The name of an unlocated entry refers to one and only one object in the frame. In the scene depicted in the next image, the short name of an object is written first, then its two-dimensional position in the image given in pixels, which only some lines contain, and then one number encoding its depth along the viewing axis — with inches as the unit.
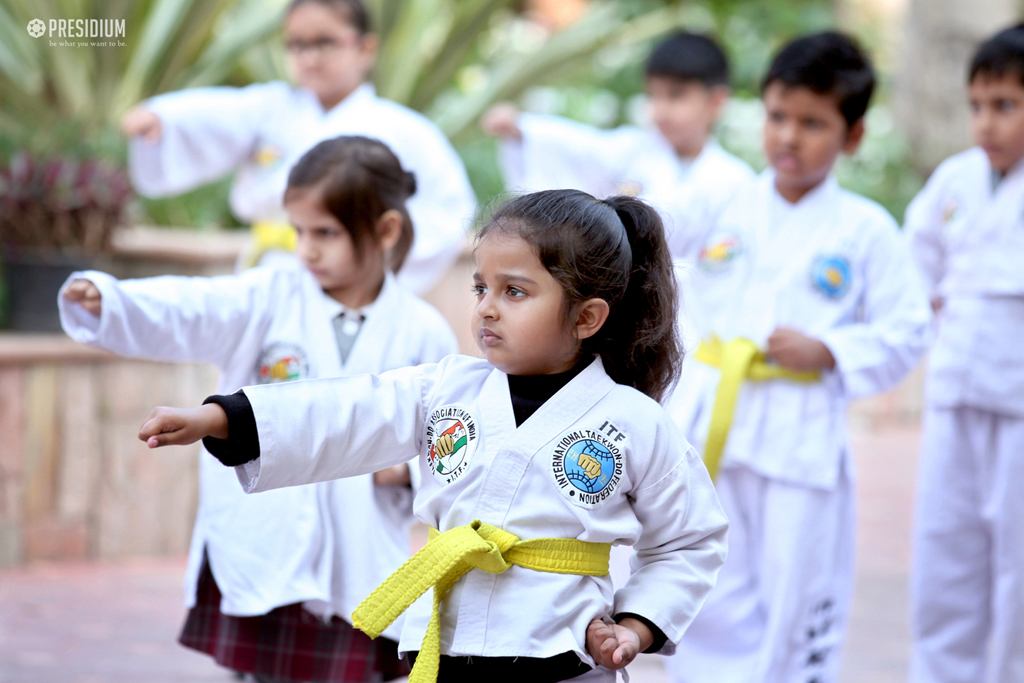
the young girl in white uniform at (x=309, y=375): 201.8
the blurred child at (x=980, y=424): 241.8
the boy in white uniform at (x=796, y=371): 227.8
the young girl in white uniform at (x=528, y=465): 145.9
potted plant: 365.4
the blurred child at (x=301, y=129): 299.3
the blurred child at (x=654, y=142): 321.7
